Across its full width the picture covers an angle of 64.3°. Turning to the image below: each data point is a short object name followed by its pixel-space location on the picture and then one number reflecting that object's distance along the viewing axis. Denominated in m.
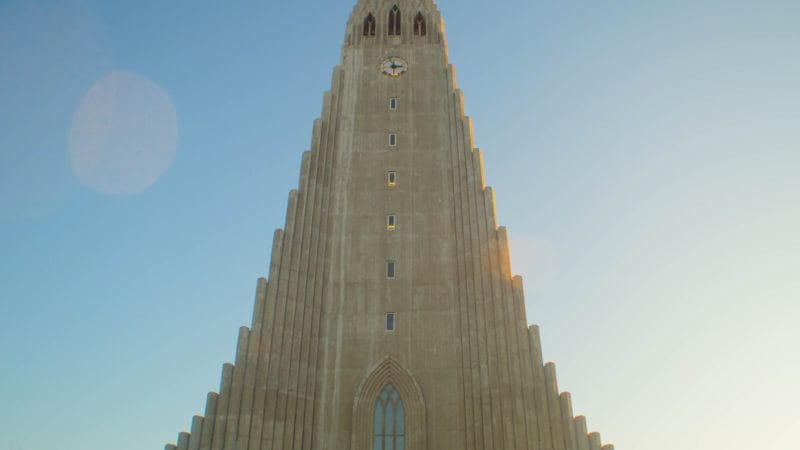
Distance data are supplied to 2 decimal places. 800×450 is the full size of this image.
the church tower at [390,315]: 29.03
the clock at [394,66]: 43.19
